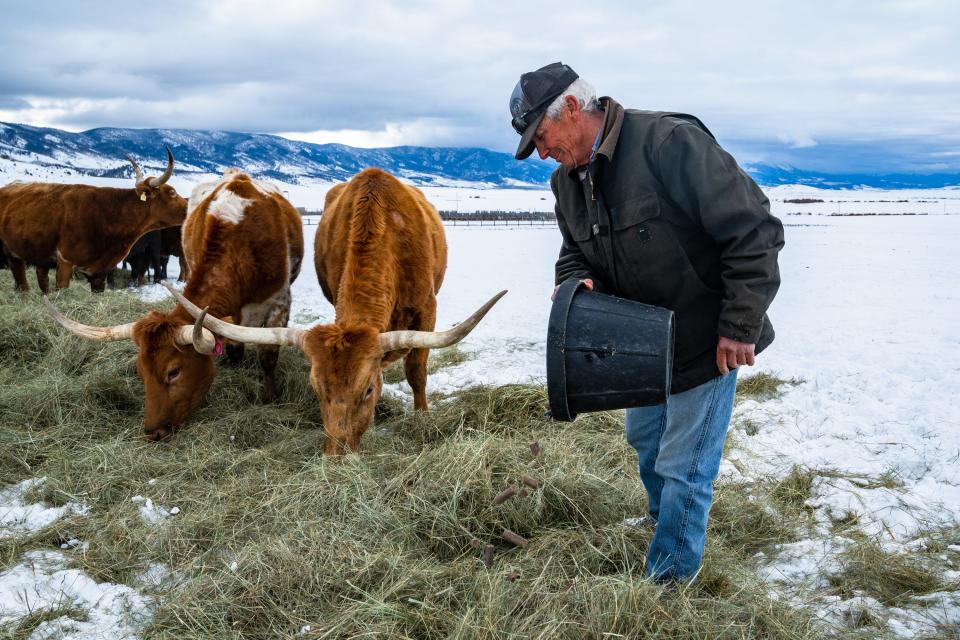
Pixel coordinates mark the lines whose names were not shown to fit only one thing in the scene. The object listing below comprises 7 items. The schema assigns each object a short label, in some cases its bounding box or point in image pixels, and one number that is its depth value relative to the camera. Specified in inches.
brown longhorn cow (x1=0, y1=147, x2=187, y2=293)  399.9
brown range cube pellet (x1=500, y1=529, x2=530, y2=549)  128.7
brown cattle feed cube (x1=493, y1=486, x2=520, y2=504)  135.4
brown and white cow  198.8
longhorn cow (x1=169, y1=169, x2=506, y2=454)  163.0
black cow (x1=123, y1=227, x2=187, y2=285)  565.9
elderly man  97.3
